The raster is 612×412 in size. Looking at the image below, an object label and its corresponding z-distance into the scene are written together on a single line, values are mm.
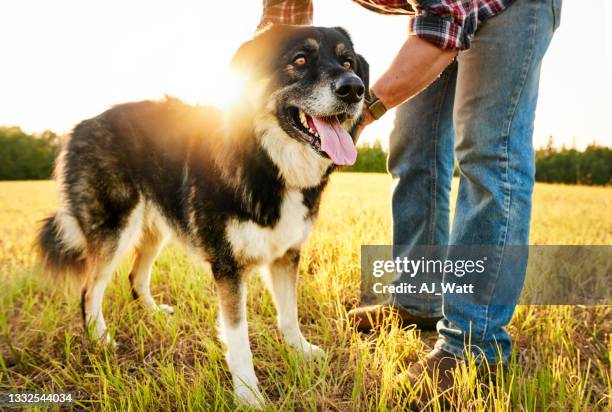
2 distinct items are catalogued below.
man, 2002
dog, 2258
